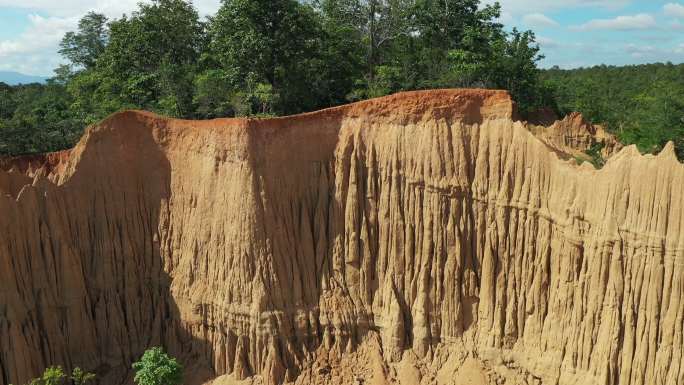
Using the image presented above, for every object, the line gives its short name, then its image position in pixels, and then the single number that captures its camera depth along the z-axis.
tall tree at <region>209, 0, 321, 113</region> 26.30
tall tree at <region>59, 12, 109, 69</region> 48.97
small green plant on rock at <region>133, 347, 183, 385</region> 17.45
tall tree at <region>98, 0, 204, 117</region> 29.05
